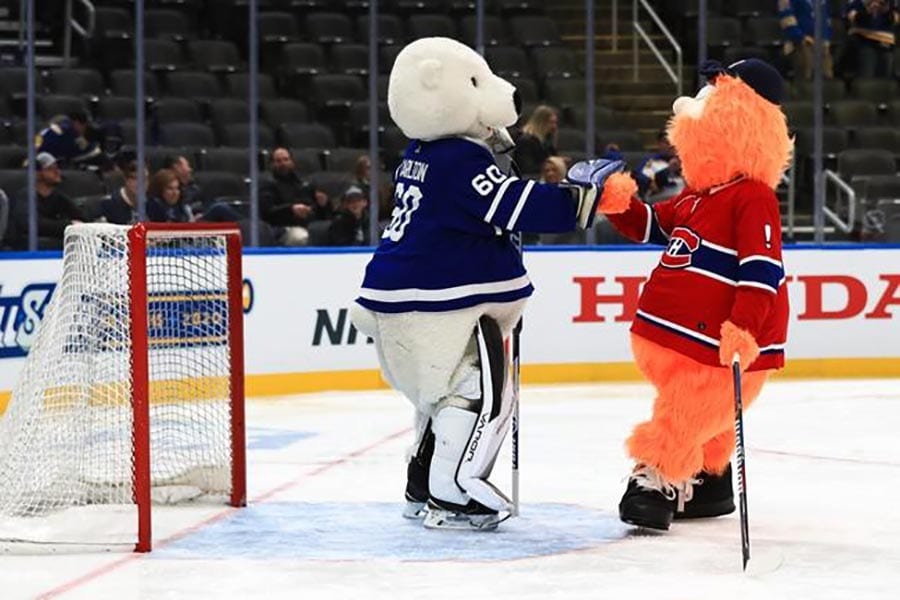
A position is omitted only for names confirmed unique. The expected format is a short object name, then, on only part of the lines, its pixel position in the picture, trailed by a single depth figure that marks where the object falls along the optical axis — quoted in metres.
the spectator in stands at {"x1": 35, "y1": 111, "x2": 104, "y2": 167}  17.55
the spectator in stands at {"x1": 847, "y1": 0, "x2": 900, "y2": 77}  21.72
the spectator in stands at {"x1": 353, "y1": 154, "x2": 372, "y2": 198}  17.98
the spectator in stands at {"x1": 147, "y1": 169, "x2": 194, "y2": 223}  16.78
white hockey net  9.15
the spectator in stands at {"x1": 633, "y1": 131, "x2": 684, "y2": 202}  18.90
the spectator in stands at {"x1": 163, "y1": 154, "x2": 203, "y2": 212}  17.24
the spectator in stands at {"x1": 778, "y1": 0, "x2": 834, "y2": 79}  20.71
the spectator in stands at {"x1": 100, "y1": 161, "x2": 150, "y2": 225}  16.66
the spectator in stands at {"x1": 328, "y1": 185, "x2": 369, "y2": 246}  17.77
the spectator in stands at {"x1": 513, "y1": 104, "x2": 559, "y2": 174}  18.47
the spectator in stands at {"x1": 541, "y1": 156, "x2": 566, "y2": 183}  18.23
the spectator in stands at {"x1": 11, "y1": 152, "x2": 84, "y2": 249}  16.00
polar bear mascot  9.11
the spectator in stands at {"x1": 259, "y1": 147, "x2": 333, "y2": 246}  17.71
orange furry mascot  8.97
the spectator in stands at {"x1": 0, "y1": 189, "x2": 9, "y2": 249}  15.90
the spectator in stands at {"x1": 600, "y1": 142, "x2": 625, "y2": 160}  19.62
